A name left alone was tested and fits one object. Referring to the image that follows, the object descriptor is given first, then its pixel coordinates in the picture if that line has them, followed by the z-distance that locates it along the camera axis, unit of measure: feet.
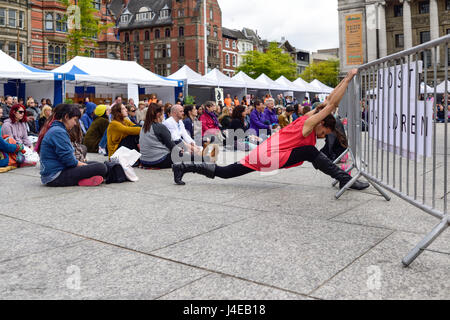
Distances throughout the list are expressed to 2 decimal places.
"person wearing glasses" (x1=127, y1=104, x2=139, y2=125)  38.62
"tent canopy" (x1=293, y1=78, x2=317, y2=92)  118.83
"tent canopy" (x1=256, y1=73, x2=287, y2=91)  101.38
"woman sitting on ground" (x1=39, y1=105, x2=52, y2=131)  38.68
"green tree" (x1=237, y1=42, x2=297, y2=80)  220.43
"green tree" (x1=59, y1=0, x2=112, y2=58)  106.52
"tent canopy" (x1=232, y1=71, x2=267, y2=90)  94.58
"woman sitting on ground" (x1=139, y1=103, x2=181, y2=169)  26.96
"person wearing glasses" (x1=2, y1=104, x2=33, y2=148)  30.12
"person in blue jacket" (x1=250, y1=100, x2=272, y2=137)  44.19
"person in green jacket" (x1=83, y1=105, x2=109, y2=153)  37.58
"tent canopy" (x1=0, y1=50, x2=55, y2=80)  52.85
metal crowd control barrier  10.30
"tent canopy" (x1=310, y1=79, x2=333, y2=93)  128.53
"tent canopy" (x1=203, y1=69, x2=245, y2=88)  85.20
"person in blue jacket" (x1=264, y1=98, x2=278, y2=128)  47.07
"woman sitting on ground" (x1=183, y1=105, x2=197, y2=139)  35.53
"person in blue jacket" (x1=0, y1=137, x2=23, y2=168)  28.23
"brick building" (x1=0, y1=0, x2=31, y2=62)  147.64
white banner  11.18
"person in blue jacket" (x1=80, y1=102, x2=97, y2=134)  45.05
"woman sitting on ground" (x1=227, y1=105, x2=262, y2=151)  40.40
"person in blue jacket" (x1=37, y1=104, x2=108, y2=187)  20.17
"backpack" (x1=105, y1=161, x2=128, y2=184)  22.41
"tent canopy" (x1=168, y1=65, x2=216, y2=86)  78.79
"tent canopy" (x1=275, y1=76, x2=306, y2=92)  110.15
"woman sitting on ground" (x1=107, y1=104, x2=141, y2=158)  28.68
